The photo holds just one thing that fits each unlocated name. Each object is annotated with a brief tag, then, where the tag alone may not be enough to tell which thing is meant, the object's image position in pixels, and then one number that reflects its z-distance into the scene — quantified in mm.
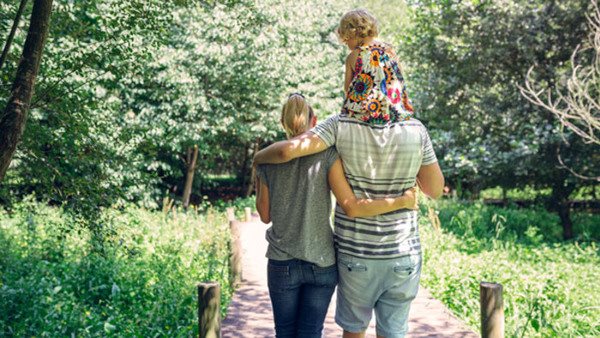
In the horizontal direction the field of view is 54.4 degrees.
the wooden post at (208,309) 3635
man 2953
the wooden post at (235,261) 7777
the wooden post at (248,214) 16688
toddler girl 2928
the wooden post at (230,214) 13902
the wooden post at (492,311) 3775
